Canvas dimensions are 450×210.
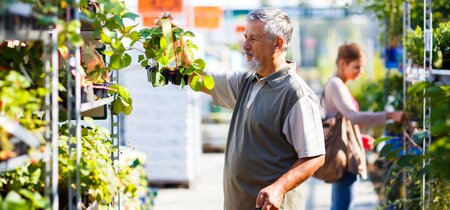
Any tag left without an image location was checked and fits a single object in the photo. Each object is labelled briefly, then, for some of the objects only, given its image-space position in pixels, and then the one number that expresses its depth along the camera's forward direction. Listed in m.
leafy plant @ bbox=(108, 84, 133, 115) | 3.26
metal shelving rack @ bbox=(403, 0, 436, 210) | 4.18
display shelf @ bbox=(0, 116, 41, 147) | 2.16
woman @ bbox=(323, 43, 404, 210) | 5.30
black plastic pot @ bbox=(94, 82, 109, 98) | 3.09
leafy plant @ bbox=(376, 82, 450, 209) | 2.07
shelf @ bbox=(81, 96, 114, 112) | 2.72
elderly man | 3.46
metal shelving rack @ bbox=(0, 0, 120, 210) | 2.24
